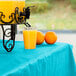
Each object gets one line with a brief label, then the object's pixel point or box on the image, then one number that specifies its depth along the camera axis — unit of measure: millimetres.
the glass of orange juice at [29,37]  1827
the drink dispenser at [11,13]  1712
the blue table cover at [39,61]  1437
